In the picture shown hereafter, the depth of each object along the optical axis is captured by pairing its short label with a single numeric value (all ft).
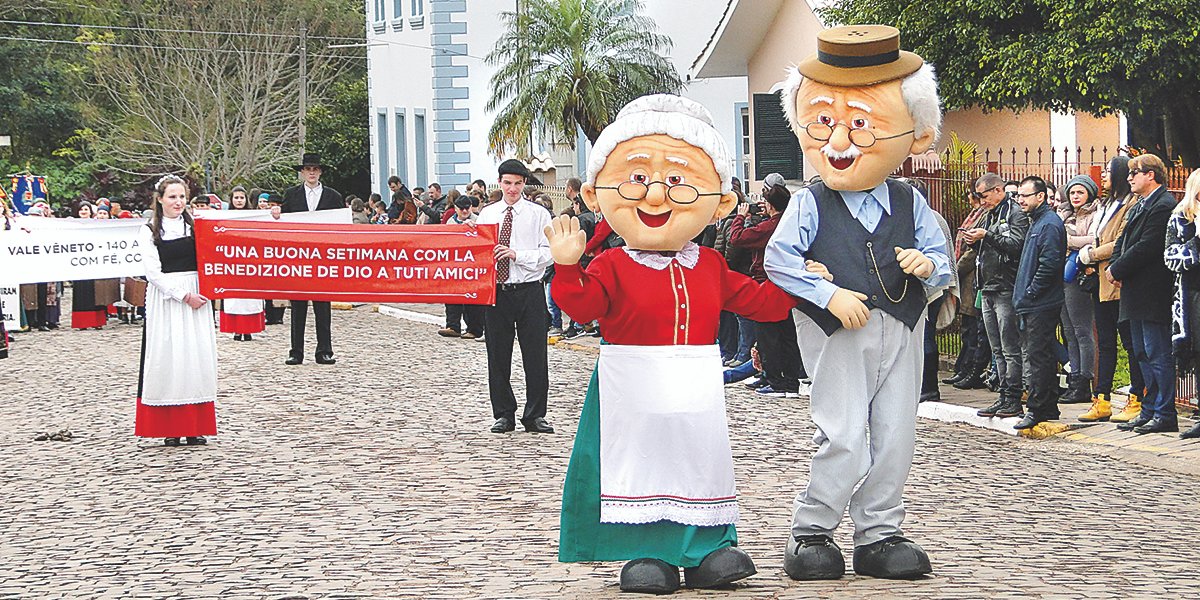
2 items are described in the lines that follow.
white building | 114.11
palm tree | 110.32
